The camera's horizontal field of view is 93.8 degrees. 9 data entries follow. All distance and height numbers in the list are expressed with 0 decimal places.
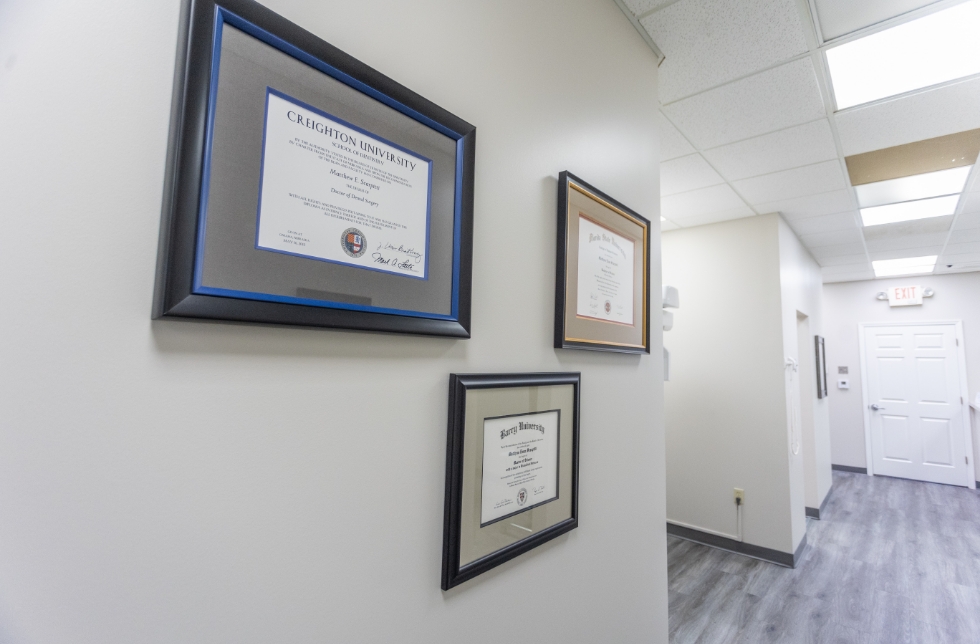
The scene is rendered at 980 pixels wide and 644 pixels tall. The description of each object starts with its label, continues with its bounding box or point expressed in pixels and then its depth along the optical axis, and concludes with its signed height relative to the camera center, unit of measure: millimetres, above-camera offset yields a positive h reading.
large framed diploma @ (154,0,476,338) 478 +210
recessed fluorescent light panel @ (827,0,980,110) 1322 +1004
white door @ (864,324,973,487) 4684 -306
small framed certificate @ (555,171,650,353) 1007 +227
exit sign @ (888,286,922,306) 4965 +852
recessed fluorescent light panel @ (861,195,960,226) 2690 +1003
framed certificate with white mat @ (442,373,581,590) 739 -189
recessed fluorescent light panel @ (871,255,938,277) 4215 +1045
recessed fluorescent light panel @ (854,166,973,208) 2326 +1001
